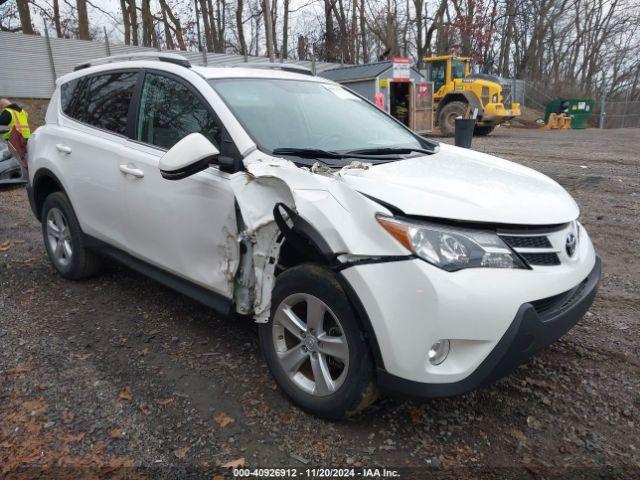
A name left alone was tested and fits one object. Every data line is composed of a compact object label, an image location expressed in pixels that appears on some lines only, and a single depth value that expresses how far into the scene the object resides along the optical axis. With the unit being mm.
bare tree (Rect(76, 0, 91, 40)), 22797
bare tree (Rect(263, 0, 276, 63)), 19766
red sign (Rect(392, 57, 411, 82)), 18938
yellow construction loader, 19203
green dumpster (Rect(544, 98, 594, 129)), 26156
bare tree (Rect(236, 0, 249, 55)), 34094
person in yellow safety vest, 9359
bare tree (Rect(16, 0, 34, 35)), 20953
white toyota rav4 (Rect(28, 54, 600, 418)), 2150
